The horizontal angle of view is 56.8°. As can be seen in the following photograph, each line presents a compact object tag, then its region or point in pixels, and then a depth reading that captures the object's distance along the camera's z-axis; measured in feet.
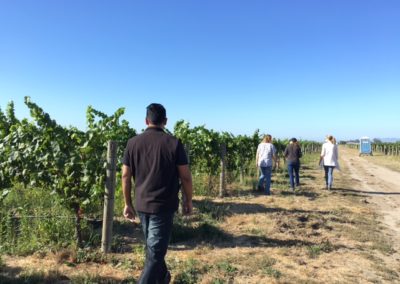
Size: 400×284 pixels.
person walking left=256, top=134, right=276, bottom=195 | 34.27
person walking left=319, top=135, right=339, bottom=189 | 37.55
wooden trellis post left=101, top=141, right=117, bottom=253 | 17.51
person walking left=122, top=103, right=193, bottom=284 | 11.47
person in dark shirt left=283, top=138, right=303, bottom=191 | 38.70
